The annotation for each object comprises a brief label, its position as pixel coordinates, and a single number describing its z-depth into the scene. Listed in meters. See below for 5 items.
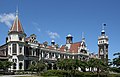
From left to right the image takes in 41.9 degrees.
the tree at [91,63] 46.59
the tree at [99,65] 46.55
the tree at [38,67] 41.92
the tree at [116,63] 40.82
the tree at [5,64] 39.30
